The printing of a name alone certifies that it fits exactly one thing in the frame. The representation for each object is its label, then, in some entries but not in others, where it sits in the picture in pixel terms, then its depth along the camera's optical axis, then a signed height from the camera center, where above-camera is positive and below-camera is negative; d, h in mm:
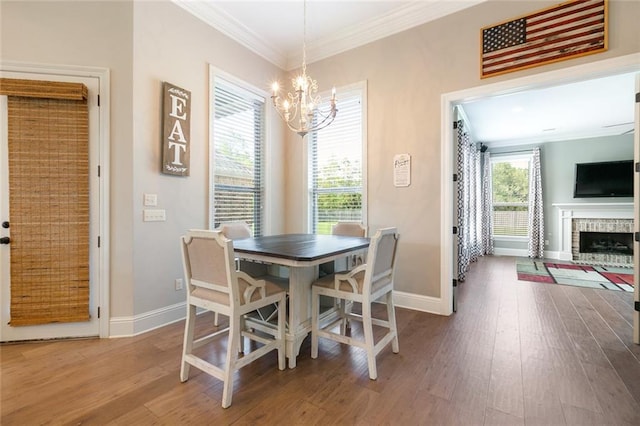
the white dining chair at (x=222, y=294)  1646 -536
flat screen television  5887 +681
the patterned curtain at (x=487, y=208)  7188 +79
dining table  1858 -326
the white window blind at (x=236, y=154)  3418 +725
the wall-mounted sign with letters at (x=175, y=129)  2791 +824
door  2375 -241
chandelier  2320 +927
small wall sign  3281 +482
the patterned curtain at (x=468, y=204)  4430 +127
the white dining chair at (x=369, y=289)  1911 -567
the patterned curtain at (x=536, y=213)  6668 -42
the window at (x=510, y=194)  7090 +432
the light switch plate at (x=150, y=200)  2674 +101
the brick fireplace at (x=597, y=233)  5938 -463
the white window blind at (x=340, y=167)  3719 +606
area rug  4363 -1102
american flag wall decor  2385 +1570
